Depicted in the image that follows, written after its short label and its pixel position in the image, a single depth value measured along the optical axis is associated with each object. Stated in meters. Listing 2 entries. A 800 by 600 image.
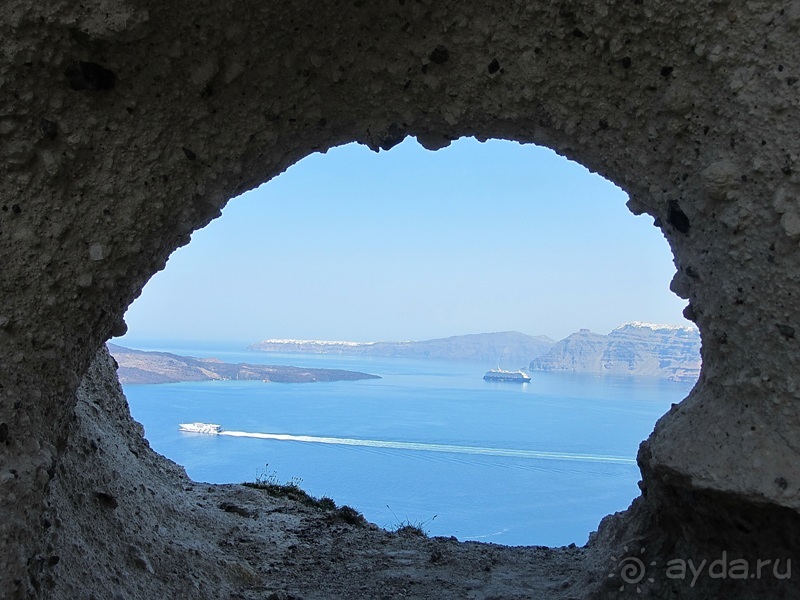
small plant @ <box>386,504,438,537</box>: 3.49
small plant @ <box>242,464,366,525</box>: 3.63
